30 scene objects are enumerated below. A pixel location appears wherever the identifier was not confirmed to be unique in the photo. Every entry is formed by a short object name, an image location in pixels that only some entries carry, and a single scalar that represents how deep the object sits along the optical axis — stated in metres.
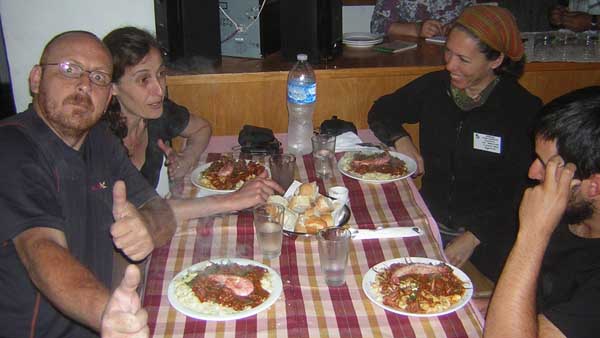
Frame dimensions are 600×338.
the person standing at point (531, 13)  5.51
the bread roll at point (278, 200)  1.94
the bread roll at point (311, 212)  1.86
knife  1.80
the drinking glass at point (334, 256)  1.56
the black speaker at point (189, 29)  2.88
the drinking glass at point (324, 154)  2.33
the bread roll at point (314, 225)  1.81
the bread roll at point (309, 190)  1.98
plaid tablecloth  1.39
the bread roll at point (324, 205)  1.89
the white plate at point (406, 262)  1.43
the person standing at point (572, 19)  3.90
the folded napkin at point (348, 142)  2.52
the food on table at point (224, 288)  1.44
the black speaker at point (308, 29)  3.02
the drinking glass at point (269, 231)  1.70
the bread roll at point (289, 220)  1.85
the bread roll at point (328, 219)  1.82
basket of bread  1.82
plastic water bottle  2.62
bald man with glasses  1.38
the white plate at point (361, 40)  3.42
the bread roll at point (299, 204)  1.92
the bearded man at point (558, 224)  1.38
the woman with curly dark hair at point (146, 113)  2.21
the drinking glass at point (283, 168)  2.15
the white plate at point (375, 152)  2.18
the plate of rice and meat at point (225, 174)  2.15
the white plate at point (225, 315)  1.40
